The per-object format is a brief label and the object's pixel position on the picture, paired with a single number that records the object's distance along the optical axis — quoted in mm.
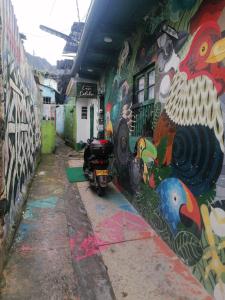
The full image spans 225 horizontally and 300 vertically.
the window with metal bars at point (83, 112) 10953
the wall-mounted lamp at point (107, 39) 4500
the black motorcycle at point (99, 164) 4750
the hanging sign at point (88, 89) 8492
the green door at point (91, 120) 10211
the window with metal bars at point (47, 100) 15736
